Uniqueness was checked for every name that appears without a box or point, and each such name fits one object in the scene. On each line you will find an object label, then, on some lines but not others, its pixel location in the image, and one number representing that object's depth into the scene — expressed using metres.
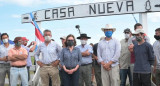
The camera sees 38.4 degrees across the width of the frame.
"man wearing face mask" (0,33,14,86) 6.82
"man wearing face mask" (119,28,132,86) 6.62
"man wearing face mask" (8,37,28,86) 6.08
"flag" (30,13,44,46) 8.70
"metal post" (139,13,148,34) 8.22
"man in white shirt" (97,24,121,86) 5.67
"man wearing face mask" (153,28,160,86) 5.93
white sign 8.14
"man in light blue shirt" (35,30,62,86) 6.16
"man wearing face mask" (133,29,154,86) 5.34
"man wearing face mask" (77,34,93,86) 6.66
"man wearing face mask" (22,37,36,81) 7.00
